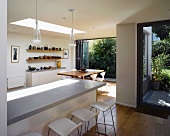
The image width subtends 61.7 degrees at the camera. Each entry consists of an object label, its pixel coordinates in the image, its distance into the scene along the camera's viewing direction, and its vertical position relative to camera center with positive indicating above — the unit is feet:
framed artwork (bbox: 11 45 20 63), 18.86 +1.58
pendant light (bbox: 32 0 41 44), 8.88 +1.83
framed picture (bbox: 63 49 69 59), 26.32 +2.27
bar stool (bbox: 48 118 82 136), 5.07 -2.33
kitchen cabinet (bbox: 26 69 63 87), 19.63 -1.71
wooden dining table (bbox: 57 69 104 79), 16.43 -1.05
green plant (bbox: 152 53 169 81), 12.87 +0.05
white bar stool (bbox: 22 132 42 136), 4.83 -2.35
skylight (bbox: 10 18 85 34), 14.65 +4.71
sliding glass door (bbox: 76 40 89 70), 28.12 +2.24
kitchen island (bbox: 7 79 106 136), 4.89 -1.47
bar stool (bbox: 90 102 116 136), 7.75 -2.29
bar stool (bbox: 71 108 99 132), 6.46 -2.33
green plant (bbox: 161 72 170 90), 12.78 -1.39
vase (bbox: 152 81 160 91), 13.42 -1.86
